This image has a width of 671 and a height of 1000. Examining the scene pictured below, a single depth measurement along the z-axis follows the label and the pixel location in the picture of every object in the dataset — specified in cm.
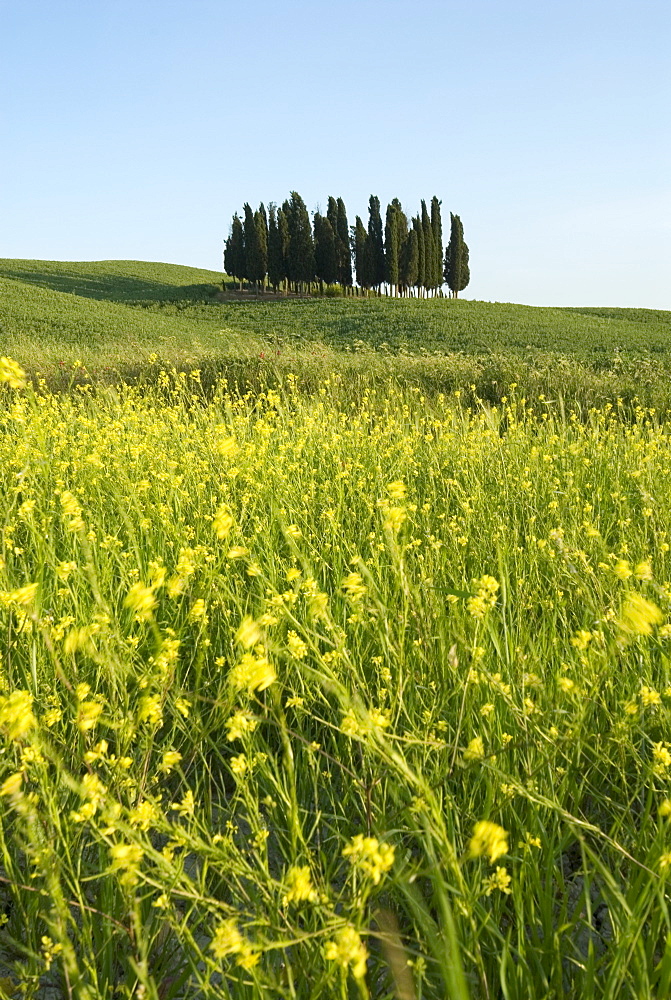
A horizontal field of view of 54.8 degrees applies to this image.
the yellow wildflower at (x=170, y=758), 127
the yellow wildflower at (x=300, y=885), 85
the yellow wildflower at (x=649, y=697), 135
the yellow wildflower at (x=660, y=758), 129
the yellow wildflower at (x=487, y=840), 82
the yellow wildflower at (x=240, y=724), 123
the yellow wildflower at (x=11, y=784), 102
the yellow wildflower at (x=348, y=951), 80
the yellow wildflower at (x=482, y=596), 140
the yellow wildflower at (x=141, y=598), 123
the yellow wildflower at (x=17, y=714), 102
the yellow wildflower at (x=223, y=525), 154
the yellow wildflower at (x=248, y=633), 103
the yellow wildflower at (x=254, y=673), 100
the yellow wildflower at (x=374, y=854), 81
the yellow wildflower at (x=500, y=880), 116
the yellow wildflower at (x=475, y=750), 120
